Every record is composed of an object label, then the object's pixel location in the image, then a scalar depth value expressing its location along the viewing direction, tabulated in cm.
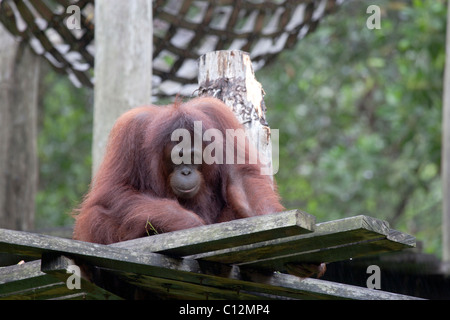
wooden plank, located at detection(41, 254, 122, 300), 492
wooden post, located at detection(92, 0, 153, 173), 841
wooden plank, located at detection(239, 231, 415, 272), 534
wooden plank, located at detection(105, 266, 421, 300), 598
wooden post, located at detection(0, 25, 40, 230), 1162
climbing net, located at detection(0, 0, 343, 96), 980
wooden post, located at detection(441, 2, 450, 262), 1310
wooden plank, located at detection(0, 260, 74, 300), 536
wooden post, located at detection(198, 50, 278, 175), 731
